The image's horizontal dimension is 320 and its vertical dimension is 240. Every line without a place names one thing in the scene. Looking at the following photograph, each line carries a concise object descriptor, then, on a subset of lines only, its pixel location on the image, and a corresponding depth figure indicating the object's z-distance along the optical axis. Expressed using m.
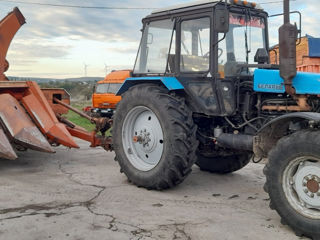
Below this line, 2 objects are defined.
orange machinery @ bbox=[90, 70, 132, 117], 16.87
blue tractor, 3.87
